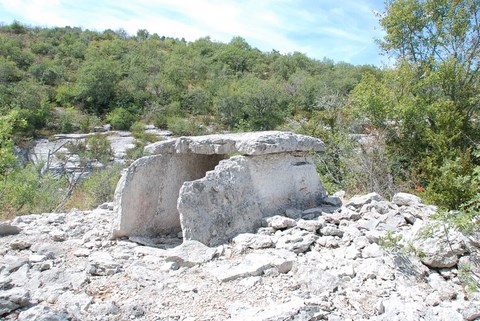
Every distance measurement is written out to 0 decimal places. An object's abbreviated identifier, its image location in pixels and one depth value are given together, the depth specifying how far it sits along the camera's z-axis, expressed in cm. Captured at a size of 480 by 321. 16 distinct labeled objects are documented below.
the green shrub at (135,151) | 2359
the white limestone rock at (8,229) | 558
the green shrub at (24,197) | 922
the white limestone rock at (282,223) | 493
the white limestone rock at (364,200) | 548
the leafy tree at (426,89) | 1071
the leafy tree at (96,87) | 3194
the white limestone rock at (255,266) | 391
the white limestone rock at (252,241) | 459
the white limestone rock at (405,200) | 538
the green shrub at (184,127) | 2820
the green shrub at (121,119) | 2939
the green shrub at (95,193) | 1144
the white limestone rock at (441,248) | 364
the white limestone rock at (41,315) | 296
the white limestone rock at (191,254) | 432
